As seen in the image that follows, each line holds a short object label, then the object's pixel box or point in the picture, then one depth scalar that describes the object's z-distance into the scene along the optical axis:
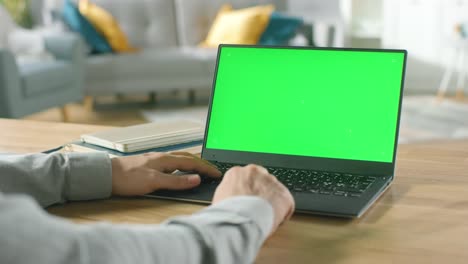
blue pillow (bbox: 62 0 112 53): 4.96
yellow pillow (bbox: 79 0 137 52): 5.05
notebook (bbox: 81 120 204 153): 1.26
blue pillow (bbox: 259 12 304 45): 5.12
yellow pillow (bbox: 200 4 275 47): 5.12
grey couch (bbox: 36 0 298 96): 5.00
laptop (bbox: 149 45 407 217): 1.09
